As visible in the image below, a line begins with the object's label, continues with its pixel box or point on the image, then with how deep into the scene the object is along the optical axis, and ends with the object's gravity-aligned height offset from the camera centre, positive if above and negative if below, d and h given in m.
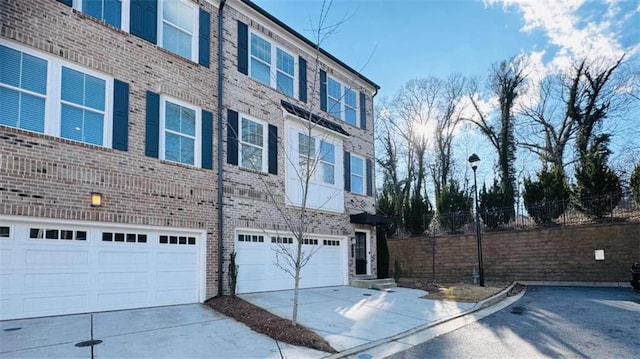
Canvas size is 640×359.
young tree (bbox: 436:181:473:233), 21.55 +0.67
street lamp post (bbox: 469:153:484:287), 15.12 -0.10
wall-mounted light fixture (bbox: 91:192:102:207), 8.73 +0.49
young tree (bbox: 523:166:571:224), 18.48 +1.11
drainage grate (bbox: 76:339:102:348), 6.39 -1.93
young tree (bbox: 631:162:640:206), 16.28 +1.38
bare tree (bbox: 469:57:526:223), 28.16 +7.71
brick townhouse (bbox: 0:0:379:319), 8.02 +1.70
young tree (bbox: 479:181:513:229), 20.44 +0.70
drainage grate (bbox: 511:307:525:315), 10.44 -2.40
